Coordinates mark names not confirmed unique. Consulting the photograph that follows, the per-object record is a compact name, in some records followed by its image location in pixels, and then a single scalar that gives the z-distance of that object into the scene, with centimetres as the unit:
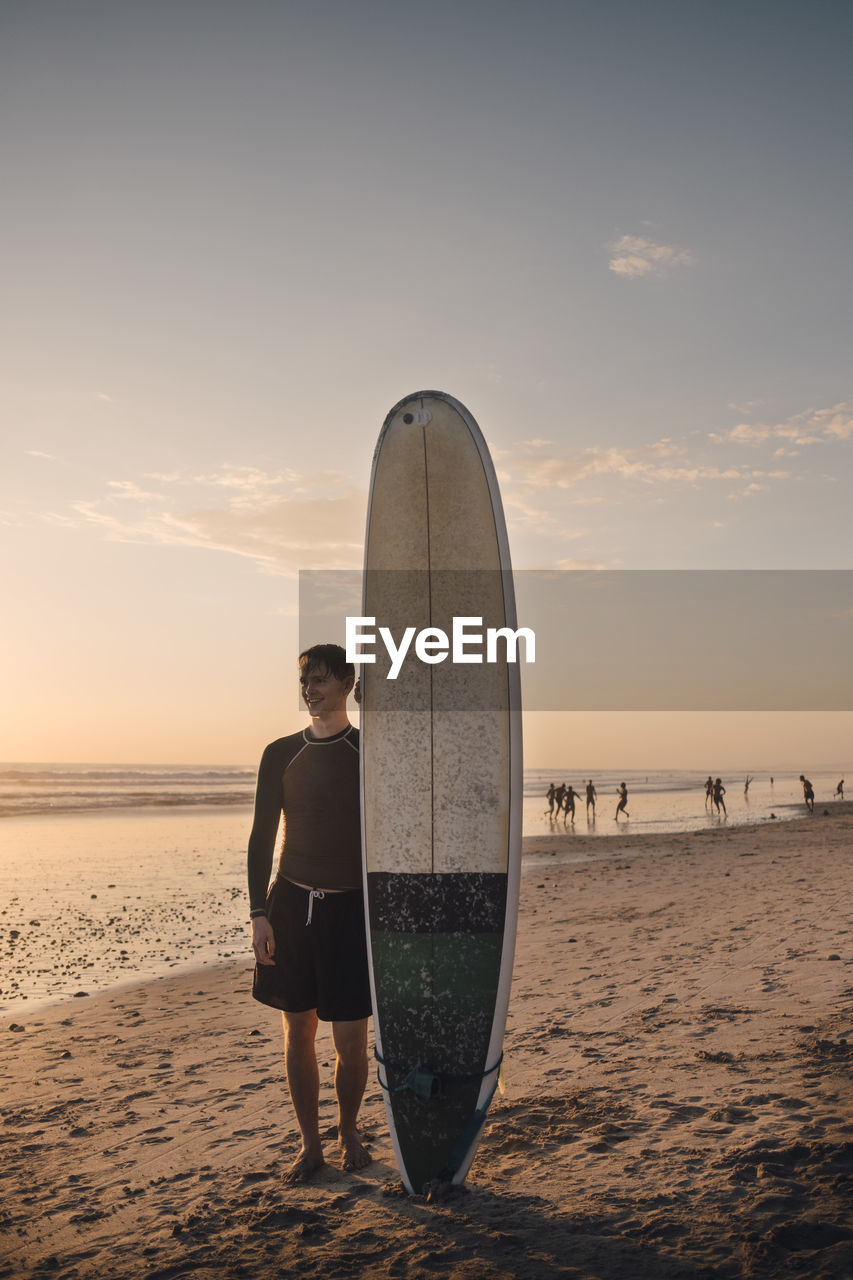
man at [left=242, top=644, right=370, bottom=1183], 320
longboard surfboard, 333
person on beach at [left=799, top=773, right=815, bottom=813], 2720
